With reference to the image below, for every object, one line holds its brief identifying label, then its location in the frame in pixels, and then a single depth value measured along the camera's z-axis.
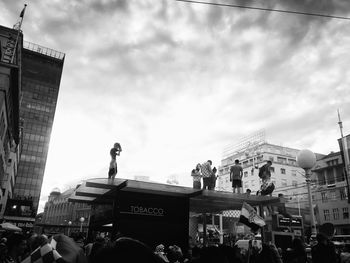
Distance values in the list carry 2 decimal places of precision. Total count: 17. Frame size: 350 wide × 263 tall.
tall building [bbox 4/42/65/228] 93.69
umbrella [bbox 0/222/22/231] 23.18
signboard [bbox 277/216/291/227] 11.89
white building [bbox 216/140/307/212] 80.31
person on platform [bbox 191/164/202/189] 15.16
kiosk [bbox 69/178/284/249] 12.15
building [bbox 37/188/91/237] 112.23
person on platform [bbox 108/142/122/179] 12.62
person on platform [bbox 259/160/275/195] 14.30
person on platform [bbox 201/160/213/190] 15.02
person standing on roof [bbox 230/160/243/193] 15.43
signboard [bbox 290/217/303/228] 12.11
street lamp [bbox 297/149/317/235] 10.44
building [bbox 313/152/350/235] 51.53
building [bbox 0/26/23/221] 25.11
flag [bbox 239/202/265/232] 8.70
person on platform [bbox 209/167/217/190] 14.97
